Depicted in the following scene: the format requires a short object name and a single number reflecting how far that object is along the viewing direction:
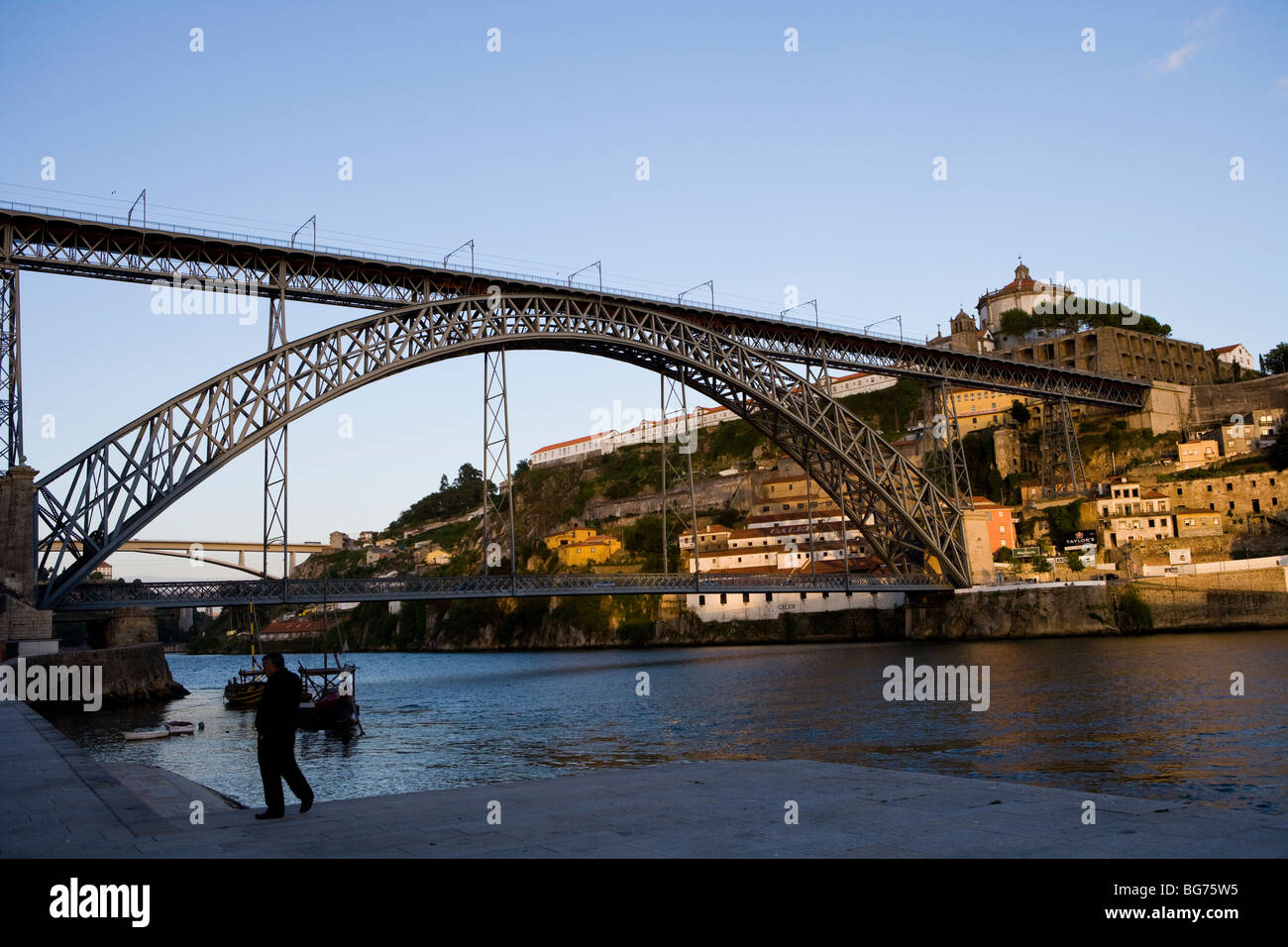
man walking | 9.22
